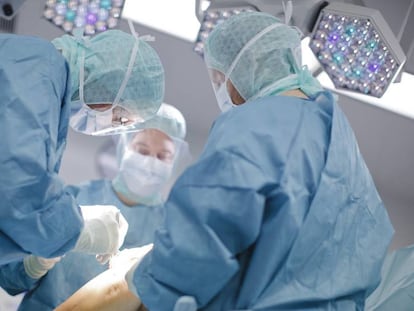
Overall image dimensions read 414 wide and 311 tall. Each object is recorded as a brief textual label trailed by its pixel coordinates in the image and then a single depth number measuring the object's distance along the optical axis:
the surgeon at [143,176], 3.17
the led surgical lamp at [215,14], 2.40
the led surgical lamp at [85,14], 2.56
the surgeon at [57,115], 1.66
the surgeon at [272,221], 1.45
